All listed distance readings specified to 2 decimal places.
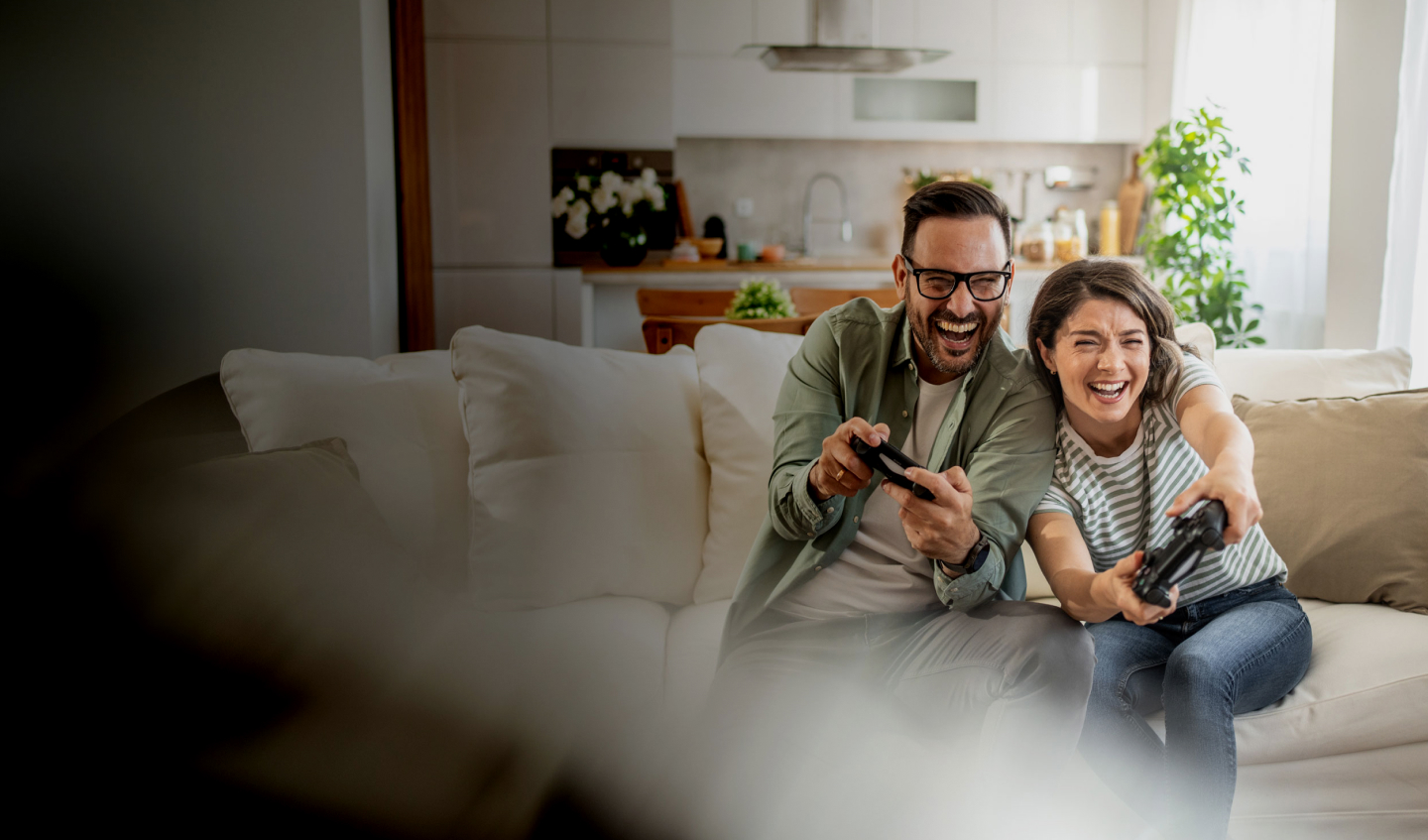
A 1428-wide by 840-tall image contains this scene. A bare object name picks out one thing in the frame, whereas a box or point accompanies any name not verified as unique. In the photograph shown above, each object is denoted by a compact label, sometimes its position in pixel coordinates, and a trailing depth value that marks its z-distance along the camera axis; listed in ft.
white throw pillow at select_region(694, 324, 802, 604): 5.02
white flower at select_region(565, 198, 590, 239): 12.25
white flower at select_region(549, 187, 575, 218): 12.43
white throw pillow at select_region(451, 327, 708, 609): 4.62
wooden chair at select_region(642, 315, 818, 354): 8.25
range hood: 12.15
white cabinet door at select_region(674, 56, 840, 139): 14.30
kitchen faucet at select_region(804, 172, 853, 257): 15.81
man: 3.57
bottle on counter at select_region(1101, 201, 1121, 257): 14.90
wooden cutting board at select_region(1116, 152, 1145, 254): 14.99
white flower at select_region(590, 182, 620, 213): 12.32
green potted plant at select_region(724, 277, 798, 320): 8.35
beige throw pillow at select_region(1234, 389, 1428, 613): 4.79
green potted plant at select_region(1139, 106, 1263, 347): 11.38
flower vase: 12.85
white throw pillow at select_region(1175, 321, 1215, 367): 5.39
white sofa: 4.16
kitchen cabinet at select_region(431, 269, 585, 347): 13.44
